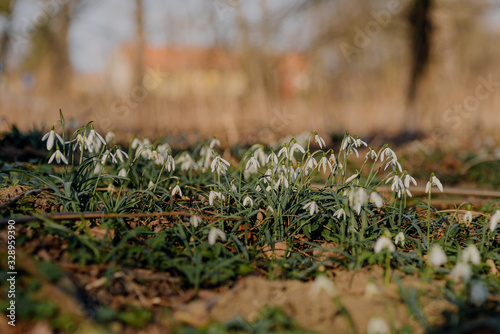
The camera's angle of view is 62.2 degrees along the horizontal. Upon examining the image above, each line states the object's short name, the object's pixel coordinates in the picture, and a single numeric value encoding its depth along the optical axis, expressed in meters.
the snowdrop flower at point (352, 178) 2.38
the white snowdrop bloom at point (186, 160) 3.19
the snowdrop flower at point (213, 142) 3.03
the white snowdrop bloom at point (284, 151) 2.50
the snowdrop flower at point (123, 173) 2.69
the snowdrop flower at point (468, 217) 2.29
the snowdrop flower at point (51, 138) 2.23
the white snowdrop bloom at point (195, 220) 2.23
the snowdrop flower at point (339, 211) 2.23
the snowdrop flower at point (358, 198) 2.02
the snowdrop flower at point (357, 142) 2.43
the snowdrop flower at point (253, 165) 2.60
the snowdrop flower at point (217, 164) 2.52
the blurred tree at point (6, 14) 20.06
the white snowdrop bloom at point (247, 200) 2.43
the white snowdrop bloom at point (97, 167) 2.71
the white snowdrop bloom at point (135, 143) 3.11
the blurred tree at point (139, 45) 11.67
